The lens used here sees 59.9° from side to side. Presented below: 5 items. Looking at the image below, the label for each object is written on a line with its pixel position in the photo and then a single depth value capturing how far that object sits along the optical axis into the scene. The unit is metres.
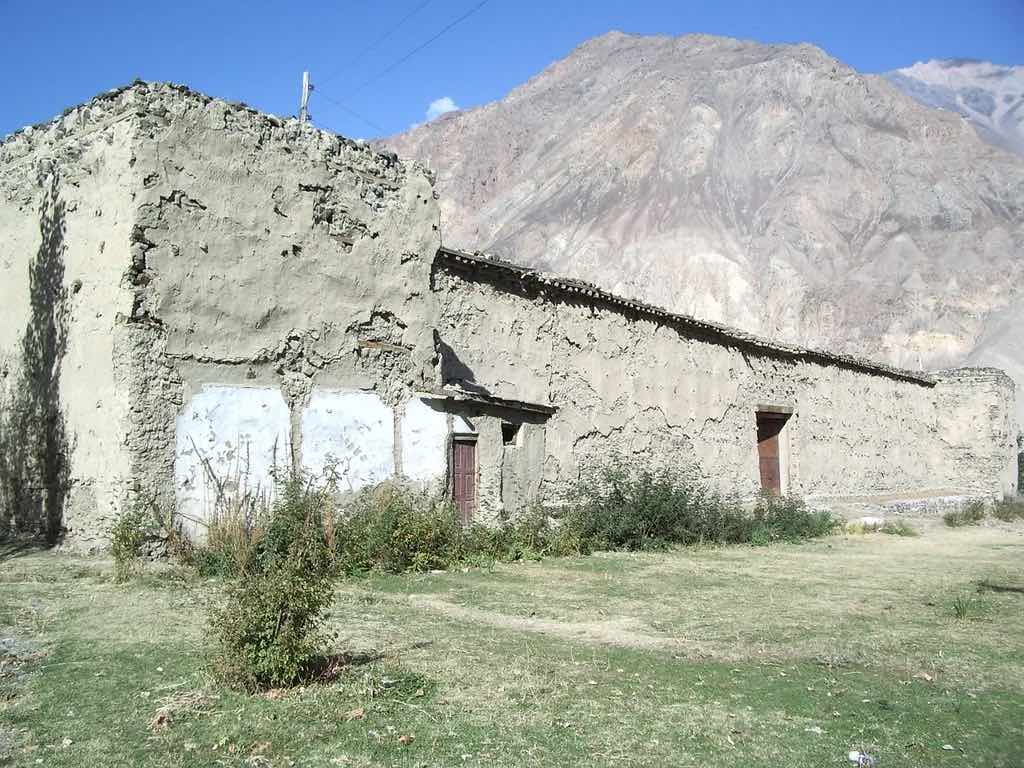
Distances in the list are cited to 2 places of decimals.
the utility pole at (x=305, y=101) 19.80
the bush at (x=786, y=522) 16.20
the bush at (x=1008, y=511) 23.94
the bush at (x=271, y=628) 5.09
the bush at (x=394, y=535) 10.19
